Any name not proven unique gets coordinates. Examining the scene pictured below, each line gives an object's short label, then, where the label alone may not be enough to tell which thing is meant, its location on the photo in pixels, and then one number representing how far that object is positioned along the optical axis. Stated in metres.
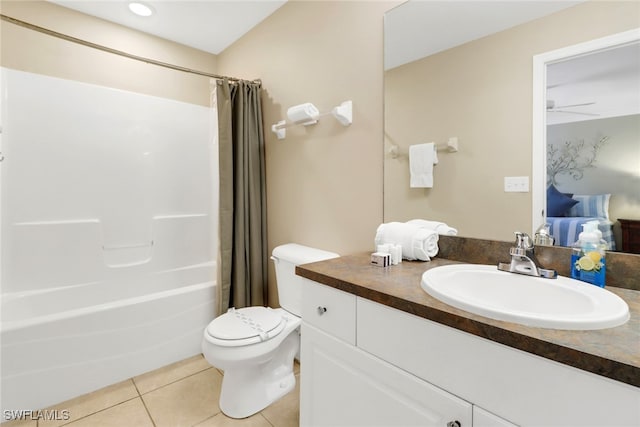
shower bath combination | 1.62
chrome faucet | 0.97
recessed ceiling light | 2.08
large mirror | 0.92
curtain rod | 1.46
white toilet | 1.46
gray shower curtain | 2.07
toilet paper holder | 1.64
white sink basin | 0.63
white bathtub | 1.50
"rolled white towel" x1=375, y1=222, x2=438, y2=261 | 1.22
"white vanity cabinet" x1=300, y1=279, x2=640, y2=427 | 0.56
